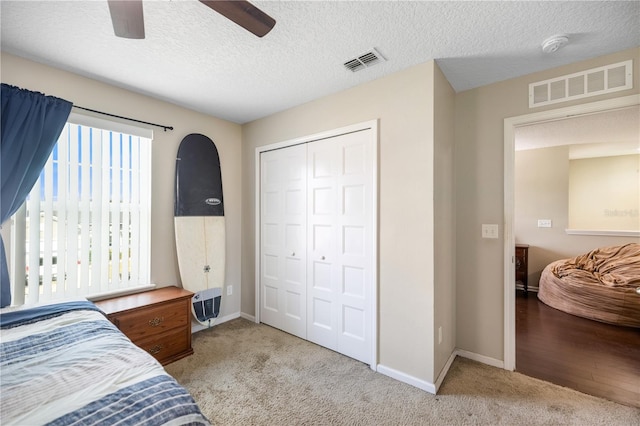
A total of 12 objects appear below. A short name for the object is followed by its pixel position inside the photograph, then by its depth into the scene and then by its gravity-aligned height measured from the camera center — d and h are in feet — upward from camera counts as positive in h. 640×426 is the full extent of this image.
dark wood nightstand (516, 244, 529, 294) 14.28 -2.69
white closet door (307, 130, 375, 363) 7.82 -0.94
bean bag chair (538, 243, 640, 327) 10.43 -3.09
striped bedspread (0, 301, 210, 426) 2.85 -2.12
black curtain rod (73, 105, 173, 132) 7.58 +2.93
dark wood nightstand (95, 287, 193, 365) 7.12 -3.03
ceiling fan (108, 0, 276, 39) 3.61 +2.83
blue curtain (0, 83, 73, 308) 6.08 +1.66
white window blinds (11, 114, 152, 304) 6.87 -0.17
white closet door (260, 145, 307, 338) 9.46 -1.01
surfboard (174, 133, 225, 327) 9.51 -0.42
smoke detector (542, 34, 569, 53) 5.70 +3.69
